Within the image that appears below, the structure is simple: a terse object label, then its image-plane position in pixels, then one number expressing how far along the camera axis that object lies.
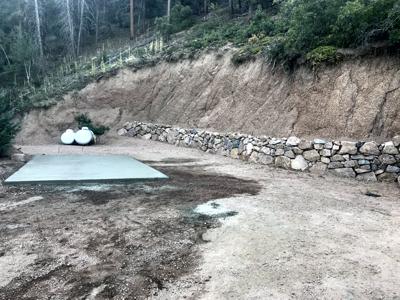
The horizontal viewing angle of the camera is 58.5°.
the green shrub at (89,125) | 17.94
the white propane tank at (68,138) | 16.66
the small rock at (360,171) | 8.36
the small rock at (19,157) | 11.30
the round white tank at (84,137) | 16.41
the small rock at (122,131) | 18.86
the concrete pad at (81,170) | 7.95
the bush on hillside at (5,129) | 11.20
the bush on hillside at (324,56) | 10.73
